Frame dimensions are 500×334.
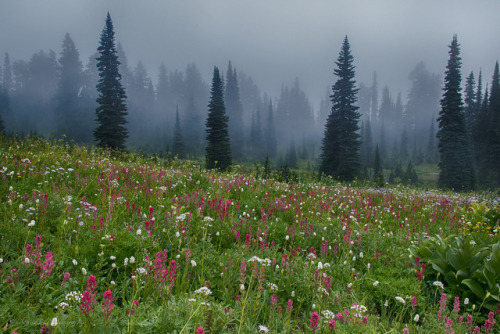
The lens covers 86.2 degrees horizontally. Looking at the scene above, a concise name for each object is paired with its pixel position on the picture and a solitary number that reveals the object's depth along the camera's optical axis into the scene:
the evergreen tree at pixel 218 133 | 42.66
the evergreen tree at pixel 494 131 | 49.19
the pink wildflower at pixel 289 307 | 2.23
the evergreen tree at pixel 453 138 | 41.16
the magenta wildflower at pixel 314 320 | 1.95
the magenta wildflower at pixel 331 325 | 2.19
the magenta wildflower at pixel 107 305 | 1.74
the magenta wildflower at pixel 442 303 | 2.42
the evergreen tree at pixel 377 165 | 60.51
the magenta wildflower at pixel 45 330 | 1.79
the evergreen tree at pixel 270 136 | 114.06
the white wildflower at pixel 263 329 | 2.09
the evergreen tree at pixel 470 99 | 61.38
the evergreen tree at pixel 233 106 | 109.99
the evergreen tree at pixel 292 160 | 82.50
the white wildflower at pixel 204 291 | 2.18
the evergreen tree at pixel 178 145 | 71.06
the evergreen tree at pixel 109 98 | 36.25
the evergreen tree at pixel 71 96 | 89.50
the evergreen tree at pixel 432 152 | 88.55
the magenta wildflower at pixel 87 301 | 1.84
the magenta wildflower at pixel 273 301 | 2.36
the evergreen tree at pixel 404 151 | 99.50
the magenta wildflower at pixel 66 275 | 2.30
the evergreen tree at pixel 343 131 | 41.09
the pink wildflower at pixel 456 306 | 2.51
